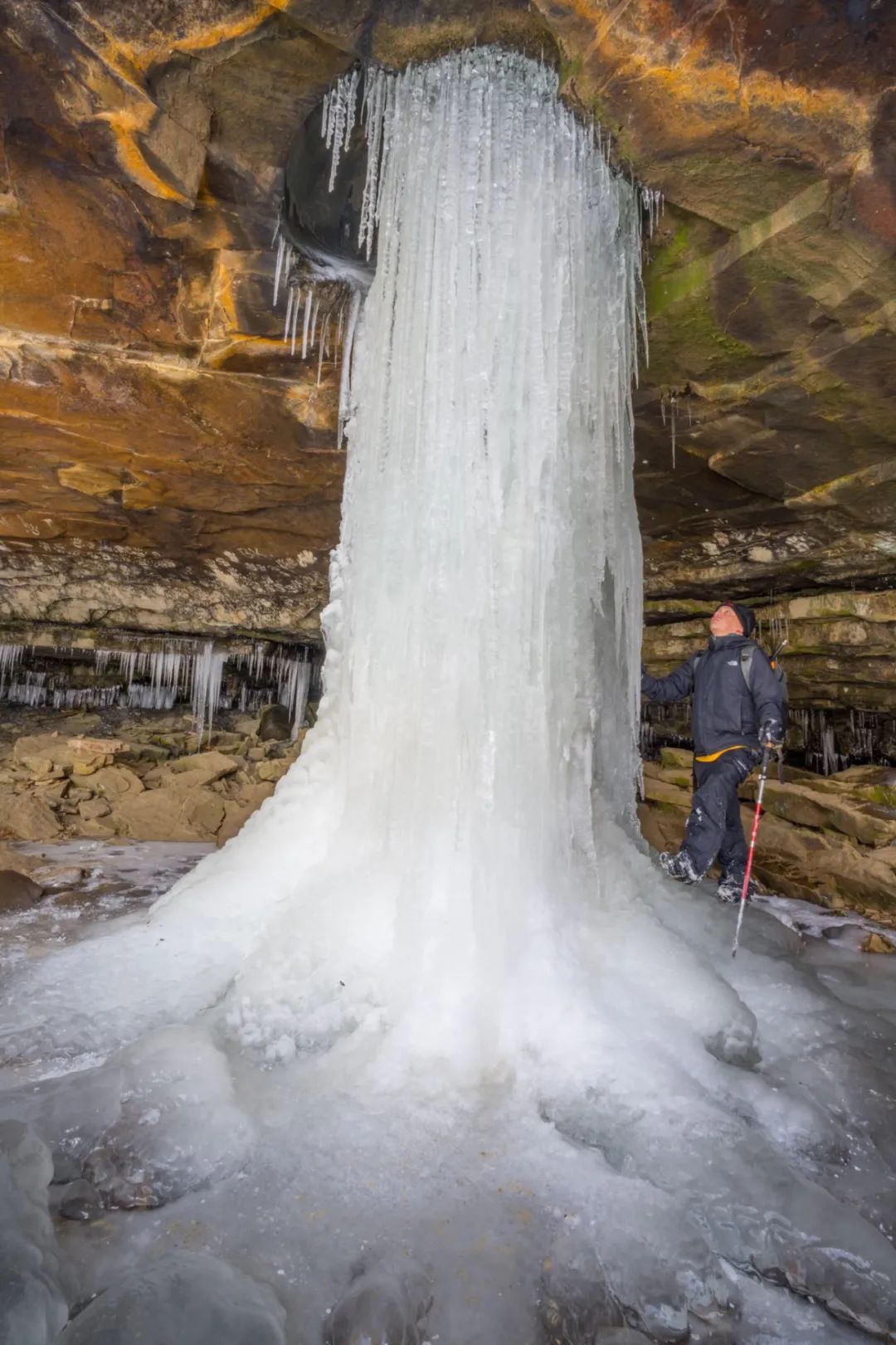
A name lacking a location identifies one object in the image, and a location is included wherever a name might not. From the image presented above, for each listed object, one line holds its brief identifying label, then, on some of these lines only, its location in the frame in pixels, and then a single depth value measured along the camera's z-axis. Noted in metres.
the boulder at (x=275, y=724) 12.32
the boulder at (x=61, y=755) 8.53
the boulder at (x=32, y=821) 6.56
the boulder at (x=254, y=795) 7.77
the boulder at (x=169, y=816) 7.01
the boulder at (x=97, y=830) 6.86
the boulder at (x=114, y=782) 8.09
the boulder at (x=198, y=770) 8.18
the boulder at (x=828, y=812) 5.71
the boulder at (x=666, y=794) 6.87
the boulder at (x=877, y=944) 3.87
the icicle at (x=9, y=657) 11.29
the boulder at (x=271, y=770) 8.94
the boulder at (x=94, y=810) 7.34
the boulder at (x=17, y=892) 4.00
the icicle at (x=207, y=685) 11.47
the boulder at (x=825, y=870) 4.88
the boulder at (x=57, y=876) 4.67
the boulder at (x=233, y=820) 6.94
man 4.39
